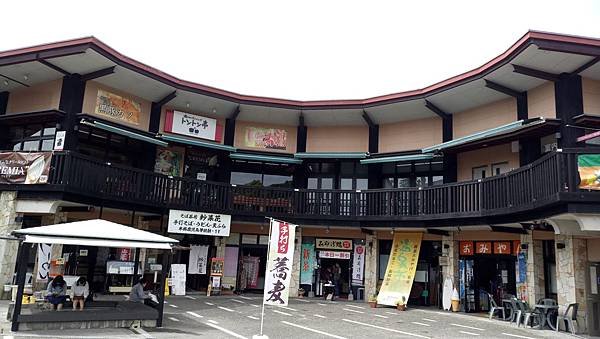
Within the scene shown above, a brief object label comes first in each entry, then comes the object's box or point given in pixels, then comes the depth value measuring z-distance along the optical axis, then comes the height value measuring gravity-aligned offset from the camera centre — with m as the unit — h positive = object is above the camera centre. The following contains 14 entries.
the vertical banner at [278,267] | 10.21 -0.35
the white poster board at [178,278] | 18.53 -1.27
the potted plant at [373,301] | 17.80 -1.73
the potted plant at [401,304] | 17.12 -1.66
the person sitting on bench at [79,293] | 12.00 -1.33
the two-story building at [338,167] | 13.77 +3.31
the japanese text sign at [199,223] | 18.05 +0.90
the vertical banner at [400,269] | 17.83 -0.45
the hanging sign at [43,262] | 15.80 -0.80
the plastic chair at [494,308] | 15.41 -1.47
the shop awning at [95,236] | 10.46 +0.11
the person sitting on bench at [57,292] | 11.84 -1.35
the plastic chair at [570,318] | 12.99 -1.41
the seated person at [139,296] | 13.10 -1.44
